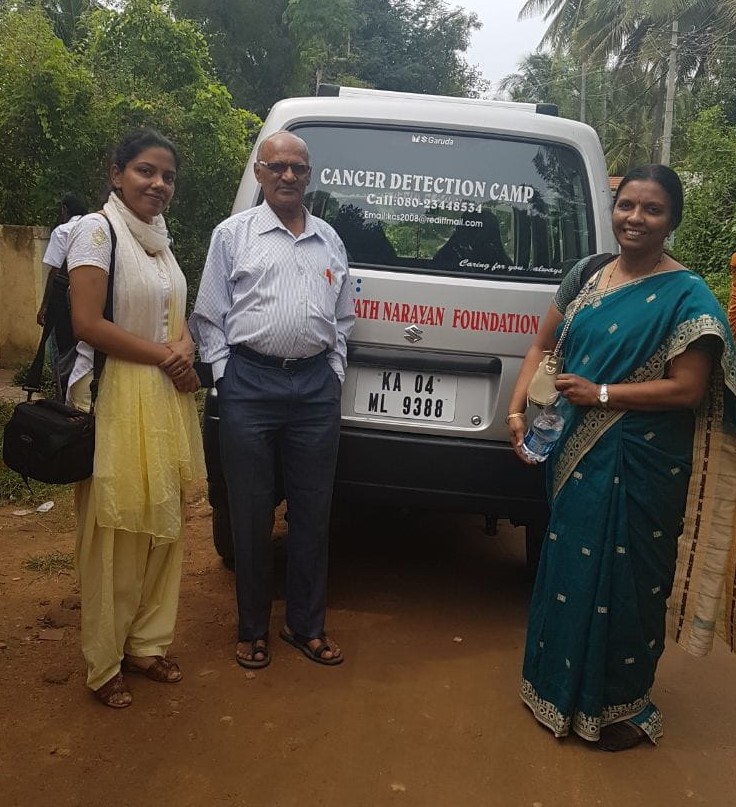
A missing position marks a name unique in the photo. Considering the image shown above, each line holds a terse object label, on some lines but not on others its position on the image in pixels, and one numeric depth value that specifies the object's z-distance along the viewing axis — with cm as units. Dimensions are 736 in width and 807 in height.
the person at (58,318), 278
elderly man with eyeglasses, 298
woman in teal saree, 261
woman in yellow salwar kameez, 268
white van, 331
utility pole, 2114
